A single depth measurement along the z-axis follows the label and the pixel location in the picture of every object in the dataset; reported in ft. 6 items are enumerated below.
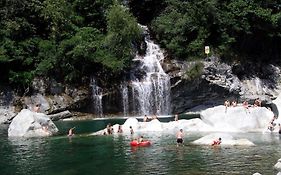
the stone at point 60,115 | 185.79
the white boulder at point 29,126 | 141.08
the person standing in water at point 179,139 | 115.03
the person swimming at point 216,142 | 111.32
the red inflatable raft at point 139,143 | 114.73
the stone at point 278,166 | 82.30
